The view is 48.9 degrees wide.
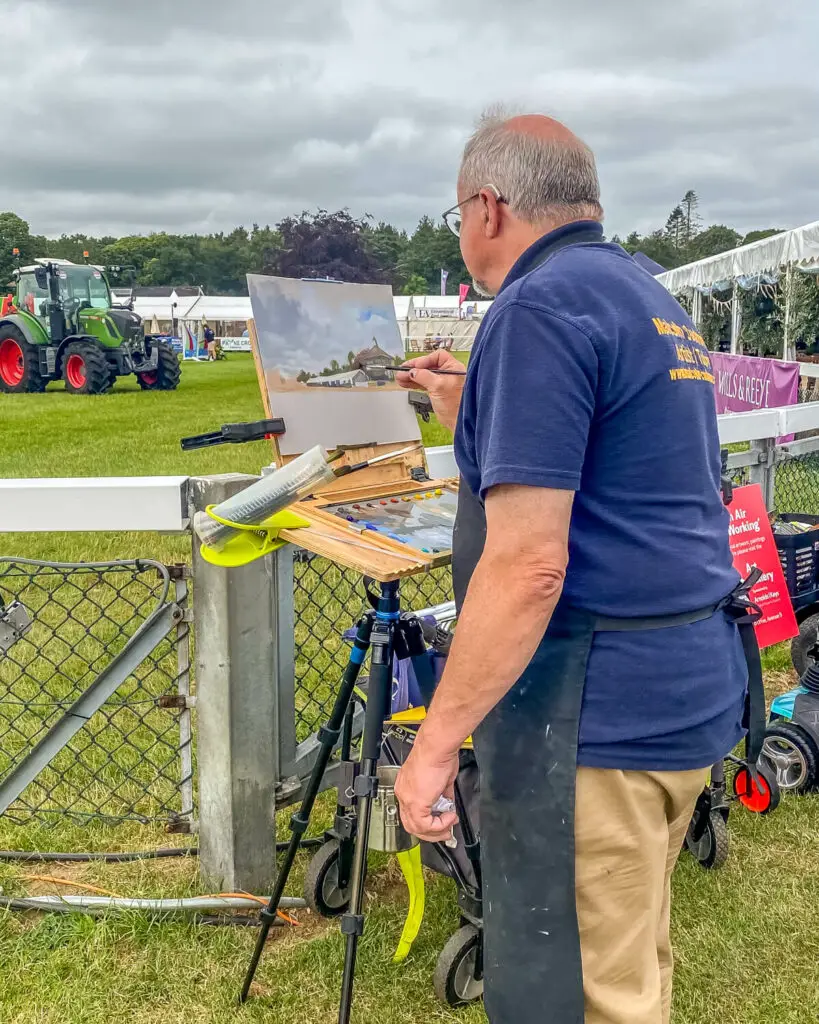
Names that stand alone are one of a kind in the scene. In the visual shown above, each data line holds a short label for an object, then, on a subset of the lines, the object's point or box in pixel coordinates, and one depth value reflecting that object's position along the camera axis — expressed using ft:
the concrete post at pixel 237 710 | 8.28
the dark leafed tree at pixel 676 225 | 416.05
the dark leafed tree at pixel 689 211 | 417.69
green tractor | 68.18
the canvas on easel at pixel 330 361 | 7.80
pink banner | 34.83
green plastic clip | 6.39
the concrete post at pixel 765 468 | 14.21
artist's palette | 6.95
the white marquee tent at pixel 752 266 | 44.91
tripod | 6.78
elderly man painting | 4.69
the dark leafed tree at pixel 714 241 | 338.13
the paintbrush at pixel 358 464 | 7.89
